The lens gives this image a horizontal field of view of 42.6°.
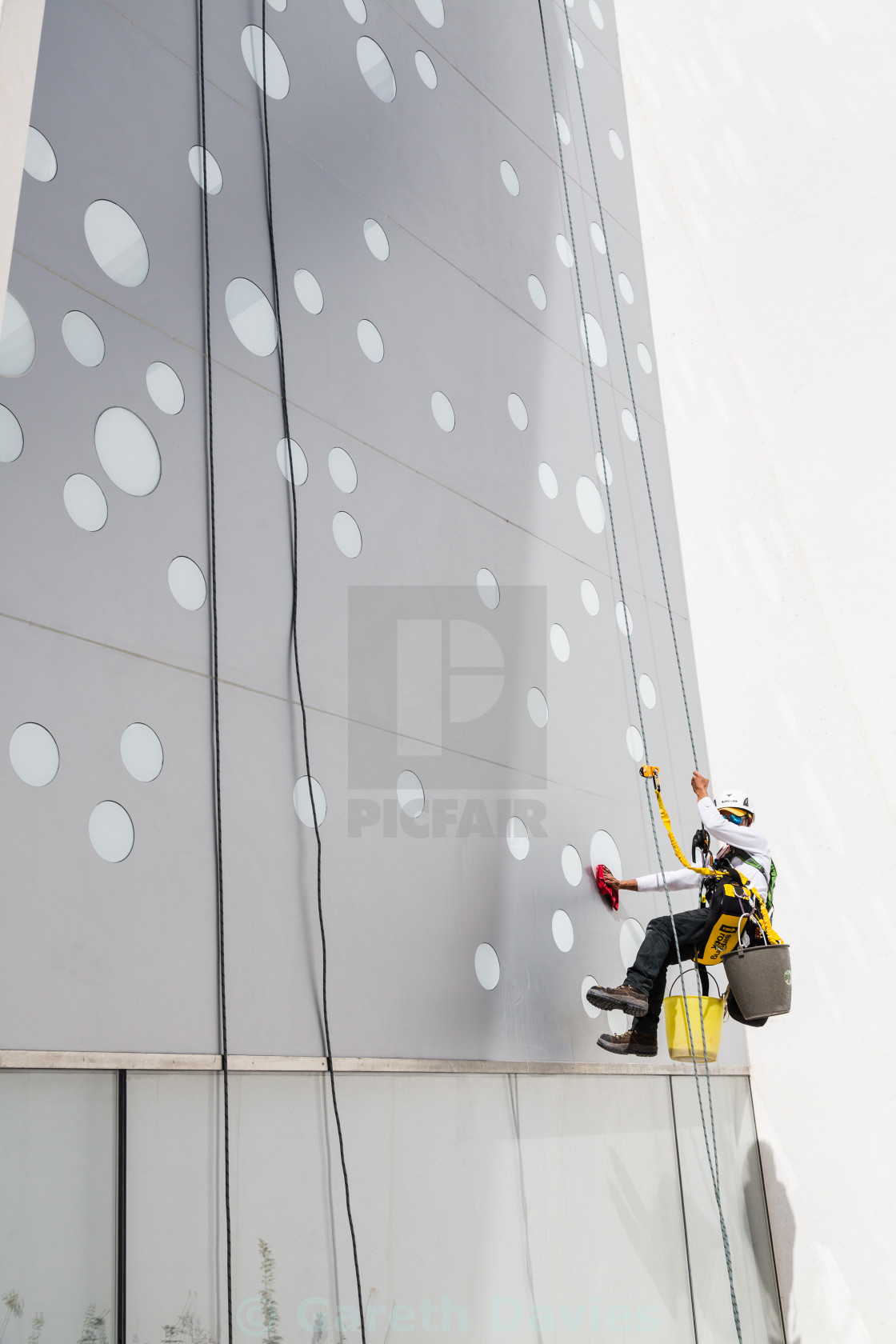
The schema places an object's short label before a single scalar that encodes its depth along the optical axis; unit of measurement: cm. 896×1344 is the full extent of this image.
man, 465
